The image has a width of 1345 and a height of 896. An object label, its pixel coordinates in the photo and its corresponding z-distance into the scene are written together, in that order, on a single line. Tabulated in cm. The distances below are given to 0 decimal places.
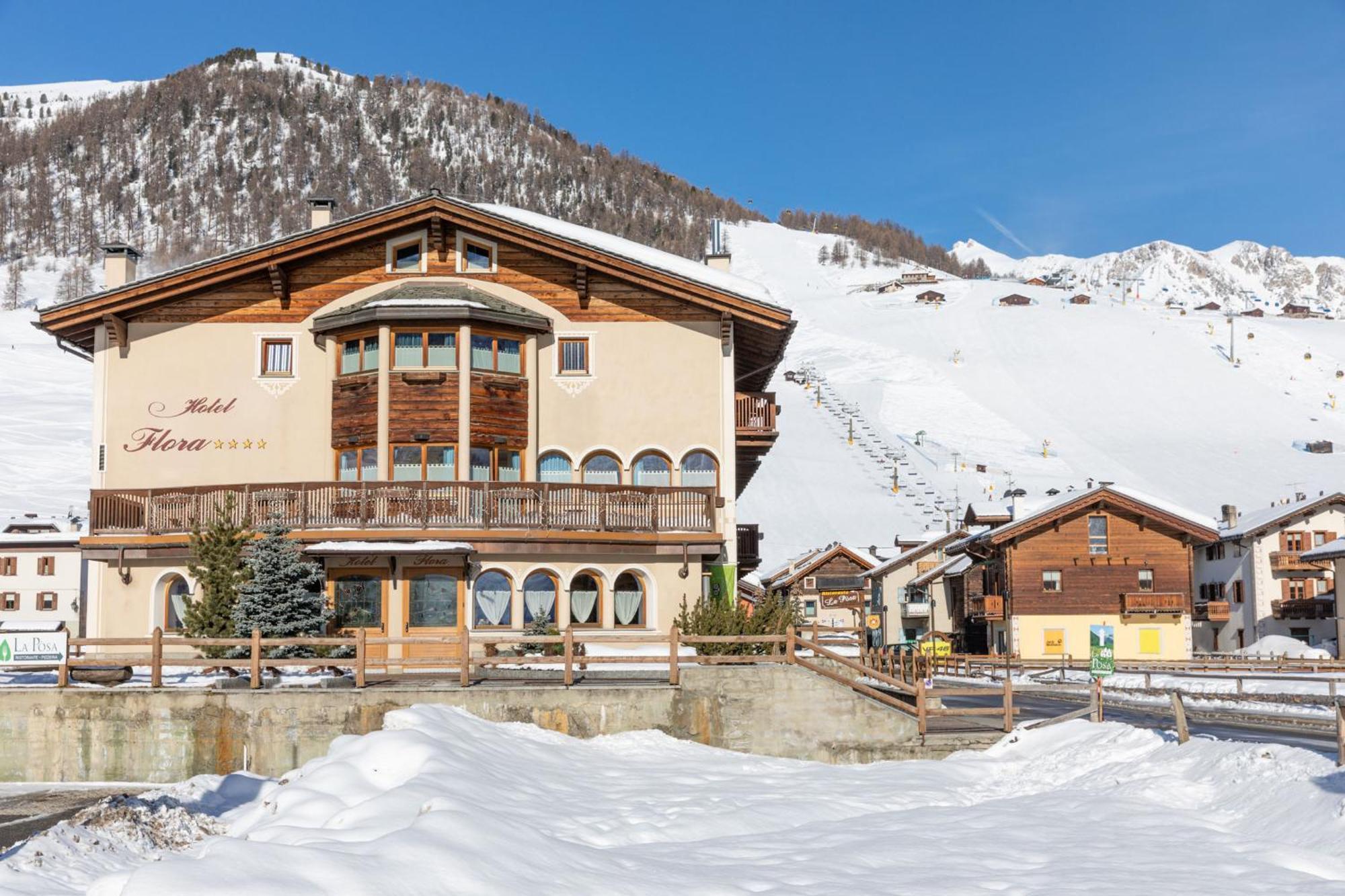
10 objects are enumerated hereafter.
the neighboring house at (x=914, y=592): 8362
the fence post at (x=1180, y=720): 1958
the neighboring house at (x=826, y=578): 8744
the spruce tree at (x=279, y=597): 2591
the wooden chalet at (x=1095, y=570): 6300
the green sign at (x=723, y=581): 3094
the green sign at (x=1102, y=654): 2400
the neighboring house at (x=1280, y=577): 6781
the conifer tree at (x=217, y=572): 2667
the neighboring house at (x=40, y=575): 7919
